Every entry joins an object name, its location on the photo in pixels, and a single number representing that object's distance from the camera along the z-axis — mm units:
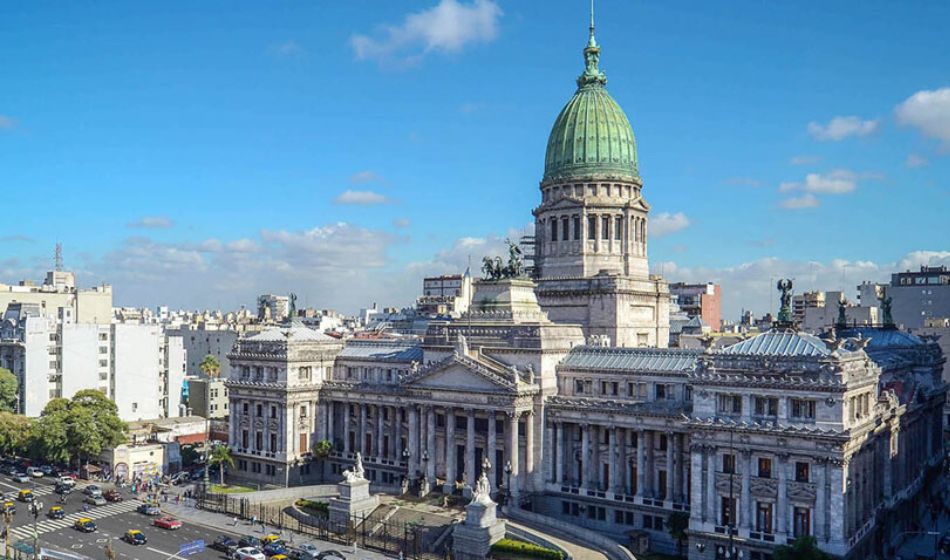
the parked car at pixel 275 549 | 89238
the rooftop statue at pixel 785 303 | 86688
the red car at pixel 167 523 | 98562
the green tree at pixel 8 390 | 145125
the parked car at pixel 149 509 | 104688
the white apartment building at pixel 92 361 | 151125
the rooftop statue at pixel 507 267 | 112806
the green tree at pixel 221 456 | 120000
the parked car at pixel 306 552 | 86069
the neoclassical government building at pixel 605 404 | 80500
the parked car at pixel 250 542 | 90875
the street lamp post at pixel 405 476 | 109250
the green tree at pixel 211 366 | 168875
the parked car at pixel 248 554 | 83562
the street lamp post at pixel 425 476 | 106562
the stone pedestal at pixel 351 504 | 99825
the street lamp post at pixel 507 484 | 100125
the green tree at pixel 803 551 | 74875
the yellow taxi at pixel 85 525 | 95688
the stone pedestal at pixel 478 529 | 88062
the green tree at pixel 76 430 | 121250
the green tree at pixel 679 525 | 87312
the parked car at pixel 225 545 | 89850
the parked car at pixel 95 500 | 108750
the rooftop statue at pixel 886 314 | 120062
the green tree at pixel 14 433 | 129000
